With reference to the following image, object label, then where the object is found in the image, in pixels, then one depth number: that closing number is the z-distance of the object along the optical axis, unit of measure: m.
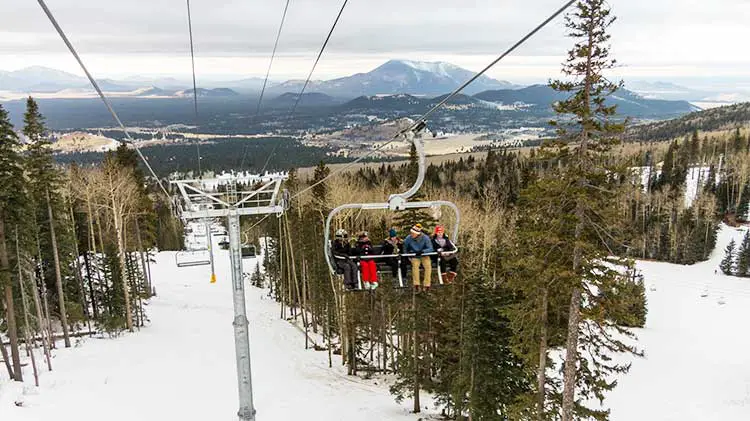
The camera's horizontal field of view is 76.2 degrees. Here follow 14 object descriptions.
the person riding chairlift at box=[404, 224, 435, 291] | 12.55
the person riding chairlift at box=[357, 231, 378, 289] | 12.36
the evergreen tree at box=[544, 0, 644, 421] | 12.91
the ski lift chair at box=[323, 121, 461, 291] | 7.83
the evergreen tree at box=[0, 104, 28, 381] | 21.61
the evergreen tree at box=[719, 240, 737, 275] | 64.81
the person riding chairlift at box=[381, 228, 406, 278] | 12.77
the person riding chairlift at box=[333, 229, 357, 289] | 12.50
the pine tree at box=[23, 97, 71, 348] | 26.16
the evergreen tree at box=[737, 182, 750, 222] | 85.44
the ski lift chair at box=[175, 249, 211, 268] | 21.66
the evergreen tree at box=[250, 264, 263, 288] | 62.53
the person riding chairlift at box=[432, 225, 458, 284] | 12.48
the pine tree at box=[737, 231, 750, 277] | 63.34
